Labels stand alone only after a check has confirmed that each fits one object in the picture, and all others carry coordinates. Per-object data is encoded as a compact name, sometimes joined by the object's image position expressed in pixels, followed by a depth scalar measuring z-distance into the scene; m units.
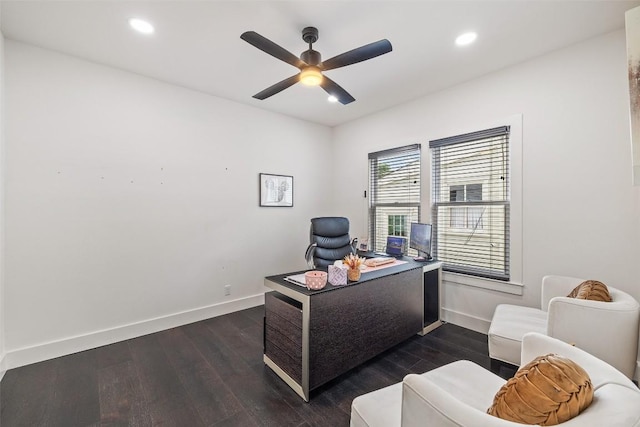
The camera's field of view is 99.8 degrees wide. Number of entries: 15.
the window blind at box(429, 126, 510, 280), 2.81
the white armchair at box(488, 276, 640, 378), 1.59
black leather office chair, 3.24
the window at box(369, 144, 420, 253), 3.58
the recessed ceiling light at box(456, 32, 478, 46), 2.23
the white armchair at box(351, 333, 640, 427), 0.72
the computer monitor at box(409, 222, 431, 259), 3.06
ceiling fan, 1.83
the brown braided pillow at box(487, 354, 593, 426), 0.75
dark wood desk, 1.85
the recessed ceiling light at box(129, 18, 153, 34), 2.08
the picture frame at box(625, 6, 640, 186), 1.70
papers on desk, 2.03
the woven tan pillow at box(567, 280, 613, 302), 1.75
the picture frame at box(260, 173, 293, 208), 3.83
